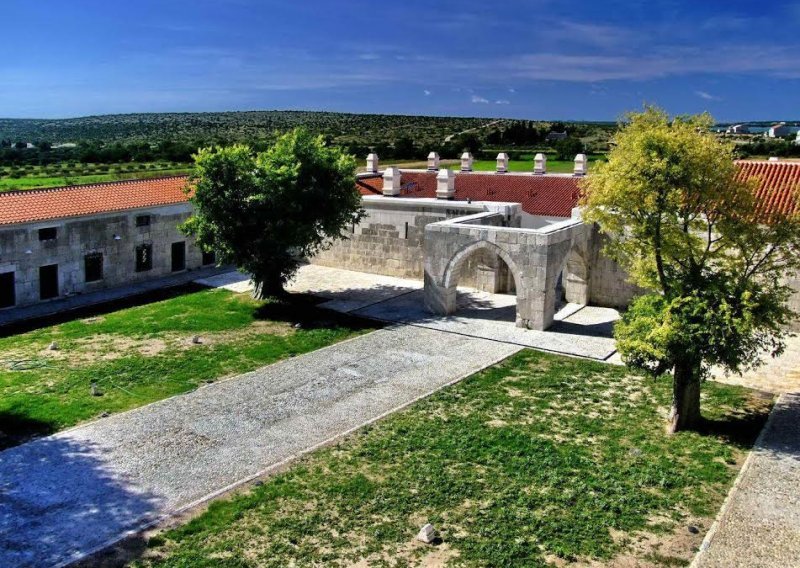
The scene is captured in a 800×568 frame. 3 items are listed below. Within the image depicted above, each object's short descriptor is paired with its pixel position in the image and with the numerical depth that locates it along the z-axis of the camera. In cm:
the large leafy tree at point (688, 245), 1467
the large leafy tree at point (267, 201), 2495
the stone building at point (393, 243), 2405
